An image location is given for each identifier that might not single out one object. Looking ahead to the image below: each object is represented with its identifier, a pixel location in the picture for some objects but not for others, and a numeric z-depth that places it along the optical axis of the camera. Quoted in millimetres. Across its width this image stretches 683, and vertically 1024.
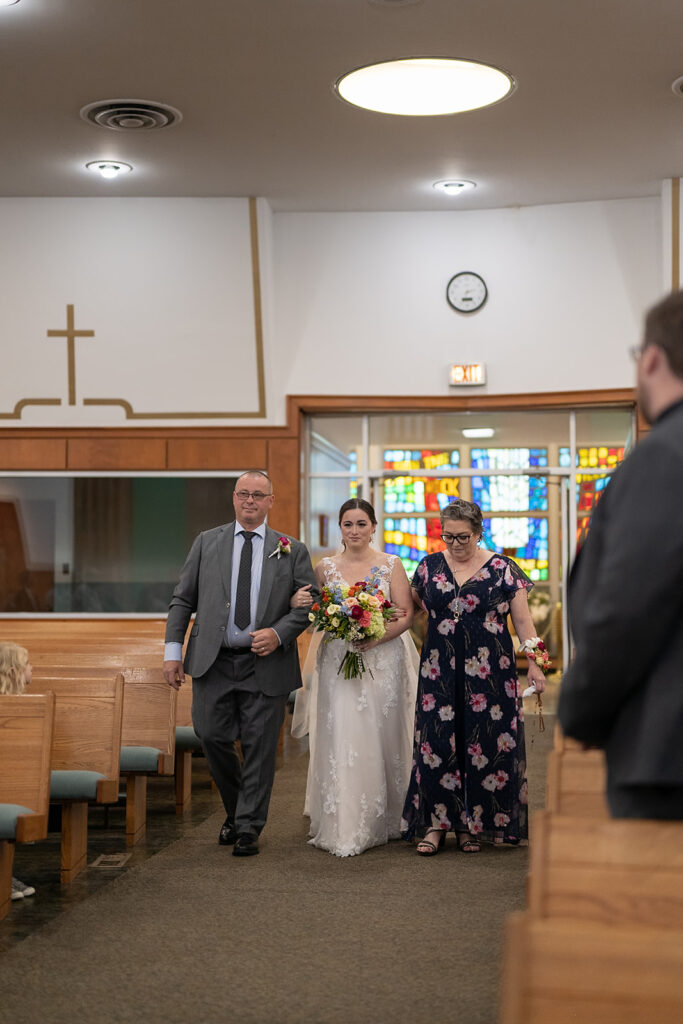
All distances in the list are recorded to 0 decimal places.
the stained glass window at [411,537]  11766
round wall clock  11008
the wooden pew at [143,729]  6305
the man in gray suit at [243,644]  6008
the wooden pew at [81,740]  5527
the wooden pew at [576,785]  2672
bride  6078
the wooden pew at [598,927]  1810
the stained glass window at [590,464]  11316
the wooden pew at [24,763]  4867
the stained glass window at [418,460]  11562
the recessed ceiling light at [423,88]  8000
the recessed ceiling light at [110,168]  9656
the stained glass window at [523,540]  11648
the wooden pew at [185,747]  7125
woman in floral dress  6000
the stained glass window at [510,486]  11430
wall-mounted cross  10789
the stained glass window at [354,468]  11617
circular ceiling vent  8328
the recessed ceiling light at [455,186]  10188
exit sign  11000
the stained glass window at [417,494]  11633
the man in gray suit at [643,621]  1929
